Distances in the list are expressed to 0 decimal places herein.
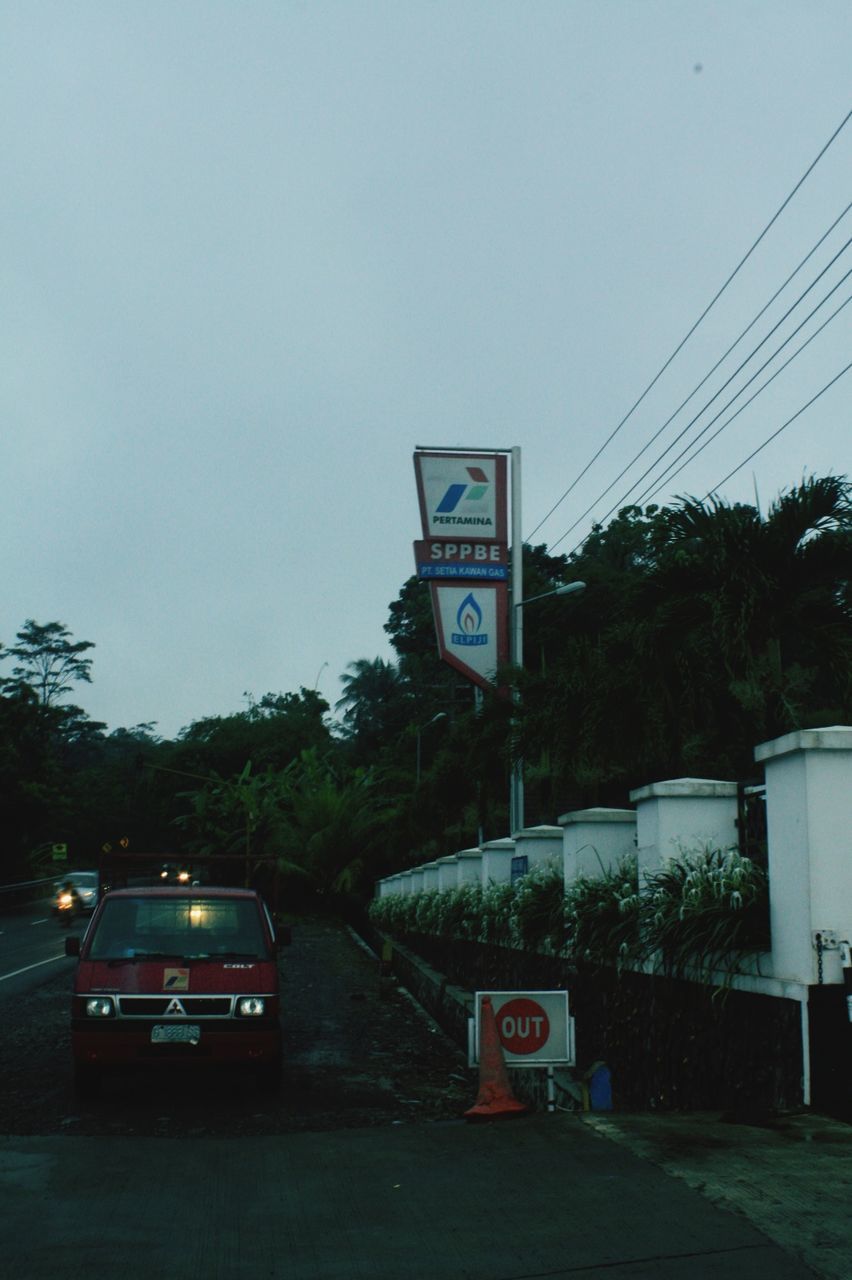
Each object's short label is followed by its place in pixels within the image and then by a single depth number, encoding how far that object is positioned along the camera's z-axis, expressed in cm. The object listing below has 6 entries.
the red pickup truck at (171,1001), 991
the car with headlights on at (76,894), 4143
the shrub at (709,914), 752
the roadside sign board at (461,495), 2373
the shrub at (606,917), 908
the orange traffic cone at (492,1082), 771
